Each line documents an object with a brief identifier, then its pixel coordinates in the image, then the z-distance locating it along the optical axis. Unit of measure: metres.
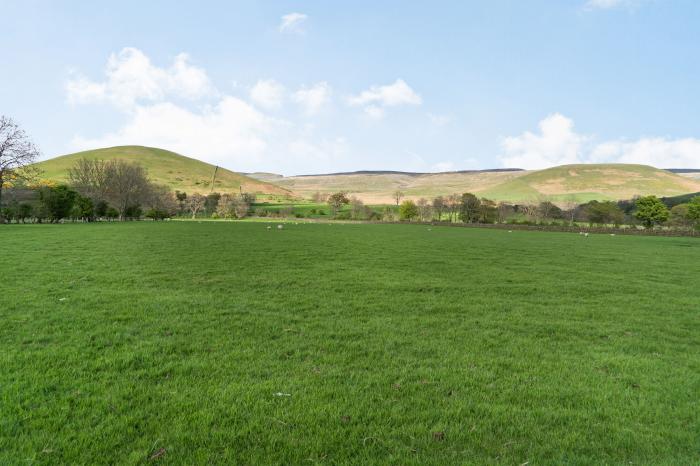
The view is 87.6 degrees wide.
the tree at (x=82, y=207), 59.21
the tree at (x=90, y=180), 73.06
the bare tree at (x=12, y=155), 49.94
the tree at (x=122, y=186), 74.88
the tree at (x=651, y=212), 66.44
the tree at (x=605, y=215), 70.06
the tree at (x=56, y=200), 52.50
